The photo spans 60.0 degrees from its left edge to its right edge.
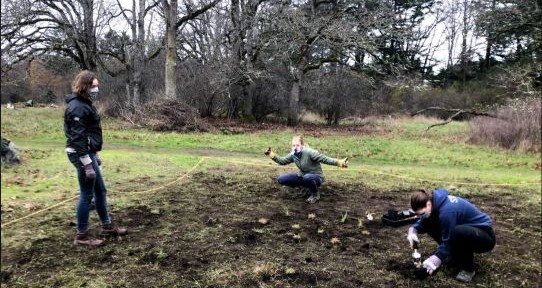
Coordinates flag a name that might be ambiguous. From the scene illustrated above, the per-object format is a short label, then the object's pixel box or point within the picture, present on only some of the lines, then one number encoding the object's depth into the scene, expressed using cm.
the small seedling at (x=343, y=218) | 621
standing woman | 472
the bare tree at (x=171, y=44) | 1950
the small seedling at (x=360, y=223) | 605
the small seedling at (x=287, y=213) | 641
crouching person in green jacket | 710
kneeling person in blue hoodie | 457
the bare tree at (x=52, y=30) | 1888
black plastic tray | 616
